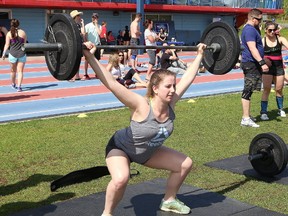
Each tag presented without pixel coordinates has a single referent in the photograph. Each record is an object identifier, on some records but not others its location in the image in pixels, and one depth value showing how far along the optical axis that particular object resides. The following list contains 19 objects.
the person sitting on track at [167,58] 13.20
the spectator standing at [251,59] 7.31
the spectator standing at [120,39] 22.50
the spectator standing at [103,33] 19.36
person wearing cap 10.21
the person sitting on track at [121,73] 10.55
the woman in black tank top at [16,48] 10.70
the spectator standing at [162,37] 18.36
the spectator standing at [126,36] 22.16
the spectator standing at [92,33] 13.15
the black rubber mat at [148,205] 4.27
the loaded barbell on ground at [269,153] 4.98
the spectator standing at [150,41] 13.50
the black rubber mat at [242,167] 5.21
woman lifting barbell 3.75
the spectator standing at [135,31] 14.50
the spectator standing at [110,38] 22.37
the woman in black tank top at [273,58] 8.08
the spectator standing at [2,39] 16.50
